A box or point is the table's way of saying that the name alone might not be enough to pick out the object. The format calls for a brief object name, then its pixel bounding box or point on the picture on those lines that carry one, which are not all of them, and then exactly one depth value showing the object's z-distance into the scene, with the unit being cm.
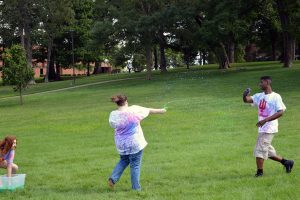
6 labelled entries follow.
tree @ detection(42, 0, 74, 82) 5901
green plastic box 903
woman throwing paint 827
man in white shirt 900
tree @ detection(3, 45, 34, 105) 3456
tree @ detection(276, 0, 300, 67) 4309
